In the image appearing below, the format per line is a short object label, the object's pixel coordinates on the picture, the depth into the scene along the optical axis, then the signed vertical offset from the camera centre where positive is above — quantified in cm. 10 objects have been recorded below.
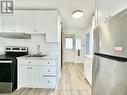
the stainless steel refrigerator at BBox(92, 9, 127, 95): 37 -6
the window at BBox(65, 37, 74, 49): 515 +32
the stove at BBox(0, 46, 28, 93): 192 -65
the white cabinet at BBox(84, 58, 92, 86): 224 -63
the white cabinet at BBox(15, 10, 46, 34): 227 +82
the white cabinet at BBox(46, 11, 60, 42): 226 +66
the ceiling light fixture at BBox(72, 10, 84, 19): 226 +102
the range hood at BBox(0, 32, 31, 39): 222 +38
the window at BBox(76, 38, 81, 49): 508 +38
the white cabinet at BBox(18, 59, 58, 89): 206 -67
